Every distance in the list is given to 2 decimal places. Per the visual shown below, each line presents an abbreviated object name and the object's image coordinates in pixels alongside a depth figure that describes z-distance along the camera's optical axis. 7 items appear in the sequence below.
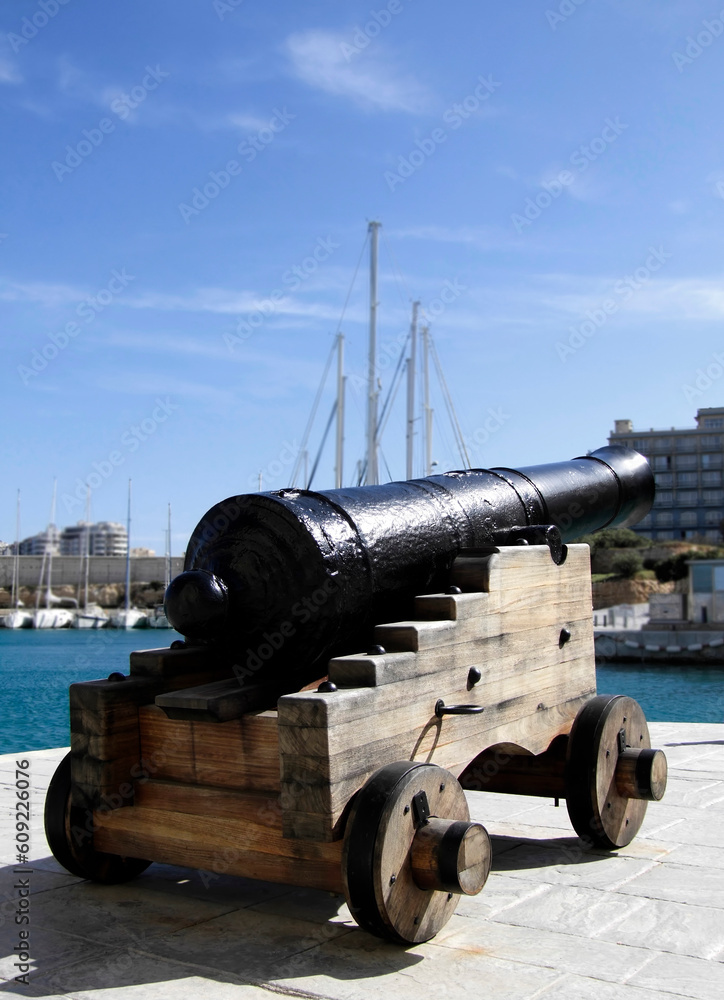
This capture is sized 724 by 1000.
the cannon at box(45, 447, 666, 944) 2.76
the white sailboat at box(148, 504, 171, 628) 54.69
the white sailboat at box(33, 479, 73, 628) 56.02
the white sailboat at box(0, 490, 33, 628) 55.38
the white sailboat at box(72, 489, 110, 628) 55.59
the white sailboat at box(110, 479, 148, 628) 54.09
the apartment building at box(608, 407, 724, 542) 78.88
